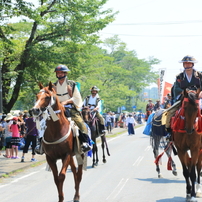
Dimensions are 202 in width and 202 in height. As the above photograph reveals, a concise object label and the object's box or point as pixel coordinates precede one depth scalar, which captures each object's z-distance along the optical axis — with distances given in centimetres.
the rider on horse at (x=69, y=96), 938
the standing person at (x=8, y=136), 1947
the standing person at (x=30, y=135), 1832
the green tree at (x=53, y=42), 2534
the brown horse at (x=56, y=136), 840
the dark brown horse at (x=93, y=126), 1636
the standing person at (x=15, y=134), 1914
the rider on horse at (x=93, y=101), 1585
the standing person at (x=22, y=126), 2200
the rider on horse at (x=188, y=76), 977
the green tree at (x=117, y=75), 4375
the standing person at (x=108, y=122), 4059
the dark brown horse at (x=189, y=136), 907
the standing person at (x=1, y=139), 2086
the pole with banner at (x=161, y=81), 3270
